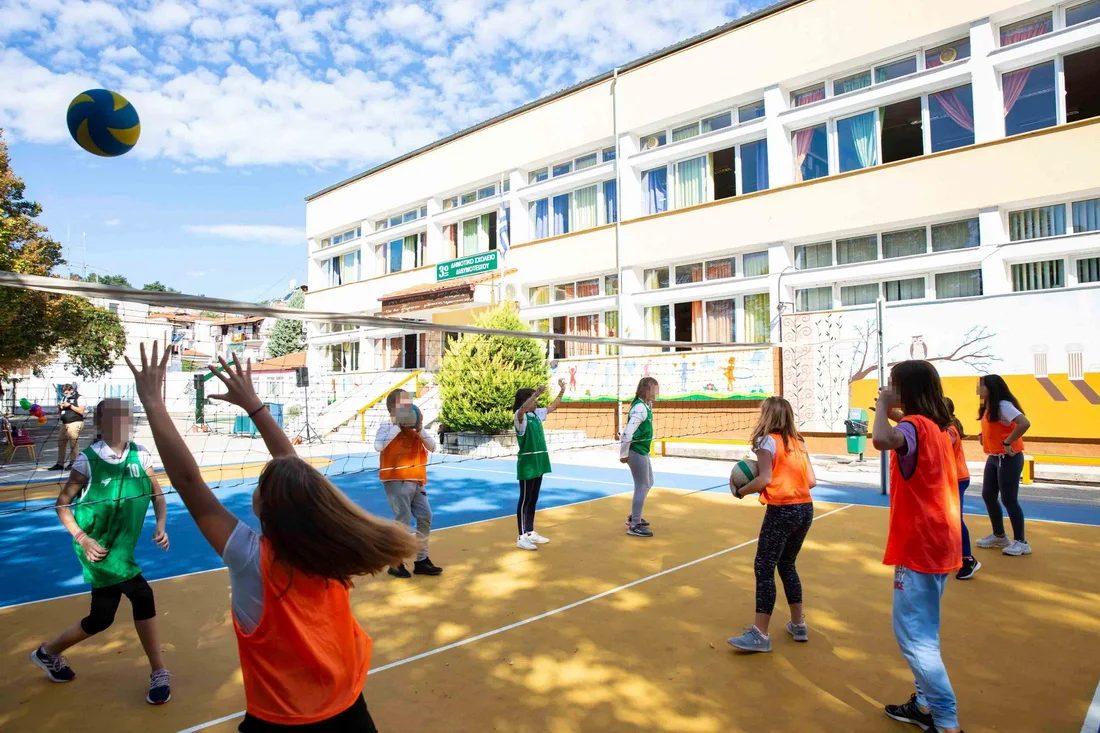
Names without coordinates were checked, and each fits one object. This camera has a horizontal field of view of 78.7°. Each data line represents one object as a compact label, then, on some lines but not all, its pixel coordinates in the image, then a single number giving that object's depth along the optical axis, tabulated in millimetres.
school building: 12602
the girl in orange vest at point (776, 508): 4188
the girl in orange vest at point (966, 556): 5324
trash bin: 11977
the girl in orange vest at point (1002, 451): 6082
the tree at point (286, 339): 54500
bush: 16203
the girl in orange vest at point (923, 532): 3141
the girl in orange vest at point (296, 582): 1833
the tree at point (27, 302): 14406
